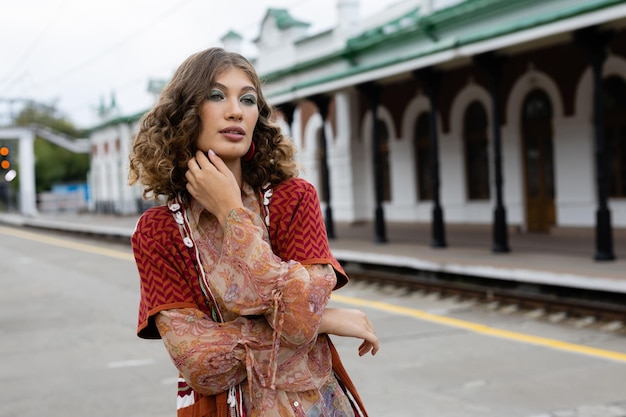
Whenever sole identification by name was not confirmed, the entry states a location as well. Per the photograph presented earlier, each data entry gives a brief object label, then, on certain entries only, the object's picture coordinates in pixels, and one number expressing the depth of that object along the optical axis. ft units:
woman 6.23
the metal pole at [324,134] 63.52
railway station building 45.19
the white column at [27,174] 185.25
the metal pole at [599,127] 38.40
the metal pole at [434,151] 50.96
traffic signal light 75.25
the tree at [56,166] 269.44
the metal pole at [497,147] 45.75
